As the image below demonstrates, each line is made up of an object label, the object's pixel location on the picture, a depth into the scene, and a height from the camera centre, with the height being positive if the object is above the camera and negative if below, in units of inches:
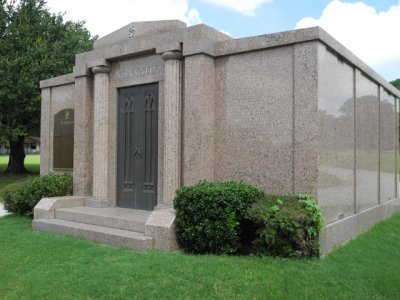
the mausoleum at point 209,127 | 272.1 +18.2
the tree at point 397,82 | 2666.8 +443.3
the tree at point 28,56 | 790.5 +182.6
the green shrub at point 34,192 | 389.4 -39.4
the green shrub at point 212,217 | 244.8 -39.0
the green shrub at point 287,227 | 228.8 -41.5
